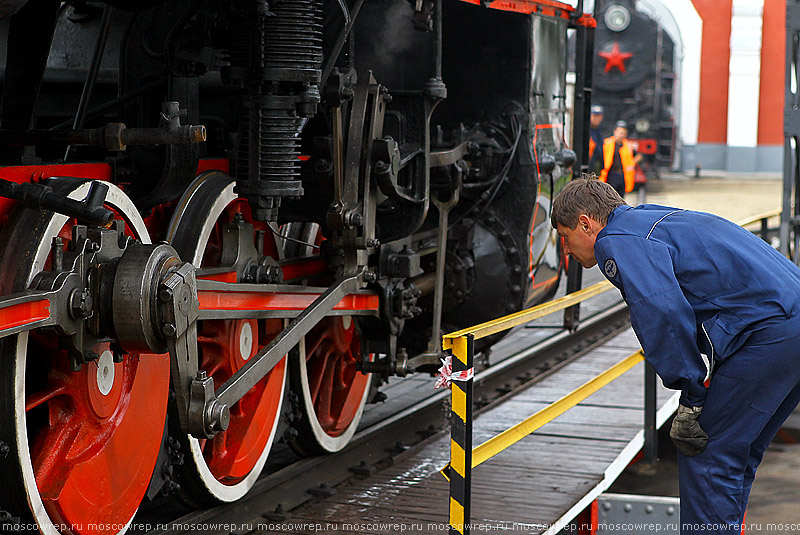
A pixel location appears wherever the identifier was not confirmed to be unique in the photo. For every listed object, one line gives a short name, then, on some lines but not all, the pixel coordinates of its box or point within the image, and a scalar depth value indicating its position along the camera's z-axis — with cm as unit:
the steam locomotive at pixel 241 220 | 612
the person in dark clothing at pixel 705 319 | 586
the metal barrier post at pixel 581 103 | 1189
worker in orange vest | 2431
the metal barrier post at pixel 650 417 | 1056
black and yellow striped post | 680
